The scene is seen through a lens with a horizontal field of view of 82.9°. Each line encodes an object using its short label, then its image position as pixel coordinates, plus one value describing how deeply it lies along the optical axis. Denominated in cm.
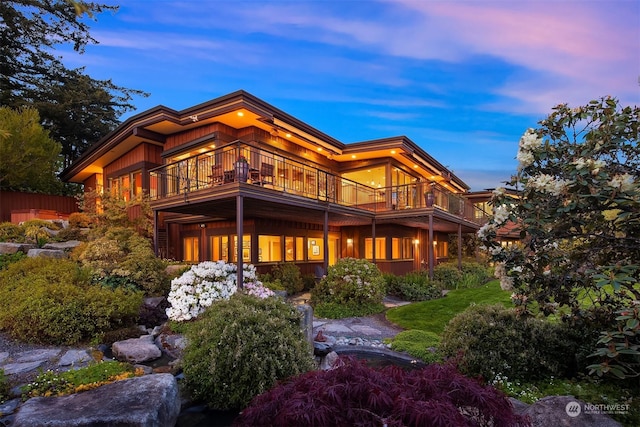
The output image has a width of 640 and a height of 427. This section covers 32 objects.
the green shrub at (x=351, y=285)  1125
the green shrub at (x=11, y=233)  1284
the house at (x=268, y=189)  1197
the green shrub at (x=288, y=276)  1358
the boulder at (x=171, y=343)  683
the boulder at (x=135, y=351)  637
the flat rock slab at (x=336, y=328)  862
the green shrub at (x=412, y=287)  1338
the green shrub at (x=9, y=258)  1084
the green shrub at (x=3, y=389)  438
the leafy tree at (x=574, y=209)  320
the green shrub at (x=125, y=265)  976
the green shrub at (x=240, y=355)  447
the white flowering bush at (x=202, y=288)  830
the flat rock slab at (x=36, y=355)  581
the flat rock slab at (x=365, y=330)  853
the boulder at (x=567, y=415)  336
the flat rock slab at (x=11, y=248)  1194
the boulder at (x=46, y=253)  1151
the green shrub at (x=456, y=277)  1652
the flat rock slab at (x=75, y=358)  562
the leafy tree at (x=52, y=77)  2127
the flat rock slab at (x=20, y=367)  519
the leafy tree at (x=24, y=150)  1666
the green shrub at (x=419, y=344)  636
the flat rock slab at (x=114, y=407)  338
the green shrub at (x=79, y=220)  1539
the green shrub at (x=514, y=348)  496
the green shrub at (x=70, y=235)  1394
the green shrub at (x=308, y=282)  1507
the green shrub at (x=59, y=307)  673
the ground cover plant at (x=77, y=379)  448
